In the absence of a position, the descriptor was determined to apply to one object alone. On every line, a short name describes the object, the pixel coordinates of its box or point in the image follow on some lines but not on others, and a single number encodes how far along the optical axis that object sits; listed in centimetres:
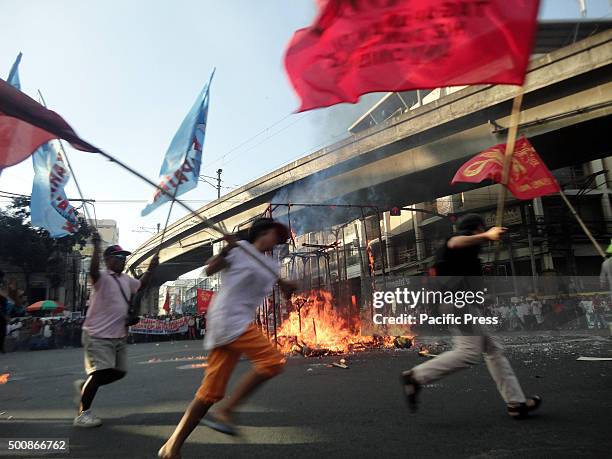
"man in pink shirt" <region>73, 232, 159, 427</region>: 400
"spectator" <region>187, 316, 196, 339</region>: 2378
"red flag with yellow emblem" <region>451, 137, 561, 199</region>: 727
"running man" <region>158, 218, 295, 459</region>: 277
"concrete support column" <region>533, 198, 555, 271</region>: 2403
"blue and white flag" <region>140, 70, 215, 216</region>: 659
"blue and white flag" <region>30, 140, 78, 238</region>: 685
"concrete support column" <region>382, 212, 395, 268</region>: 3388
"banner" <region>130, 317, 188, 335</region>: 2296
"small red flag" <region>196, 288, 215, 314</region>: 2380
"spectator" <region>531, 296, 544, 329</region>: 1695
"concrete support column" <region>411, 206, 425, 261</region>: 3059
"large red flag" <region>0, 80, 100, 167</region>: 375
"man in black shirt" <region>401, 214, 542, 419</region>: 344
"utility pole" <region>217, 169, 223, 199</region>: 3425
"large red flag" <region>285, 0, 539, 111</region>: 298
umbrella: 2287
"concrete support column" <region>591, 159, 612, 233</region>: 2569
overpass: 1031
